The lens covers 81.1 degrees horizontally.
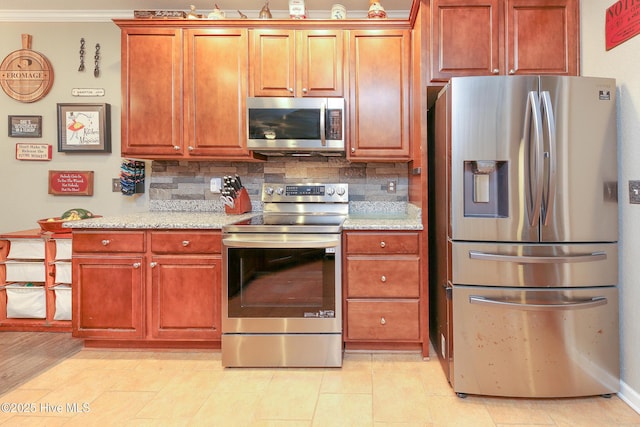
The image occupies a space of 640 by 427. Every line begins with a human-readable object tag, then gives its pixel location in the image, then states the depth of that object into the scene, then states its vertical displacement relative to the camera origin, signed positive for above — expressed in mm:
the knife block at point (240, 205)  2846 +72
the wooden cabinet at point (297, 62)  2682 +1094
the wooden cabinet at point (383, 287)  2322 -459
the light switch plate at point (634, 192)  1823 +98
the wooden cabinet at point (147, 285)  2365 -446
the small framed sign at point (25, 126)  3117 +746
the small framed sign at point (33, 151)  3127 +539
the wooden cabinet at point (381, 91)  2652 +875
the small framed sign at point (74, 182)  3119 +278
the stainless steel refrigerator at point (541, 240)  1857 -139
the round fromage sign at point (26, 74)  3096 +1173
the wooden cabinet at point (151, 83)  2695 +953
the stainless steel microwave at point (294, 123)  2609 +633
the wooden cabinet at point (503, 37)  2252 +1062
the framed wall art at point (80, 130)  3088 +705
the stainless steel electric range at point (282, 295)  2238 -494
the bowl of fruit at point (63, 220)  2697 -34
